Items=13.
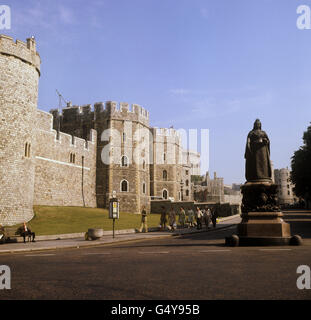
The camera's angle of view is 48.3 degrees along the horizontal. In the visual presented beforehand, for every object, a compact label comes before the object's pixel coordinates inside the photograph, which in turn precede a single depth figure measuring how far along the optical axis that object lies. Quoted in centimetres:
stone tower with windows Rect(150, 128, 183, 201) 5744
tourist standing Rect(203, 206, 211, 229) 2402
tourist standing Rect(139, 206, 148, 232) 2078
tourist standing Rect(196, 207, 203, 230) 2389
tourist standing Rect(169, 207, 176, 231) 2261
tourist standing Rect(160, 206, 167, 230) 2238
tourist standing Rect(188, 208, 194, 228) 2692
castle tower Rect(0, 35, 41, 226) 2408
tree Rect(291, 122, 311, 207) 3303
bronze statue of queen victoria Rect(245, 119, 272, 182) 1191
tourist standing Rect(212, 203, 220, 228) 2566
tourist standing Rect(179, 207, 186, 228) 2597
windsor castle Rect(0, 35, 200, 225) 2480
